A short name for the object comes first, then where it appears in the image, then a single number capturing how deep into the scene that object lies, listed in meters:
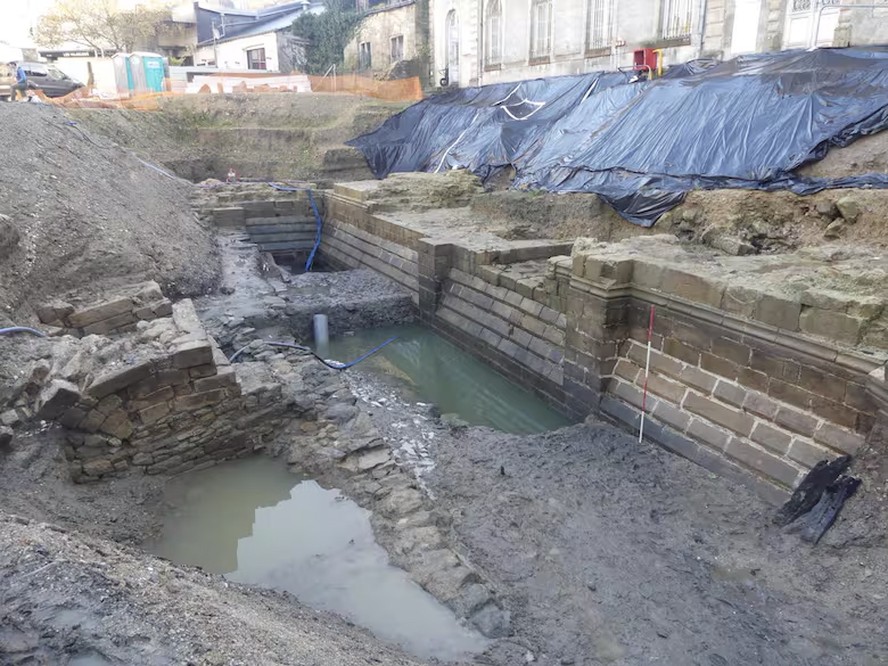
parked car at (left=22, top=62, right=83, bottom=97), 24.45
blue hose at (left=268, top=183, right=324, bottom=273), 16.70
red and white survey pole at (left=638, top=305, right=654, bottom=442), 6.79
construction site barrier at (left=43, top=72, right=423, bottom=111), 23.85
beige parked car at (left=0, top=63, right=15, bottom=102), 22.36
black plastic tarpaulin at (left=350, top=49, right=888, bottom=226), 9.54
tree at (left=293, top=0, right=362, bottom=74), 29.80
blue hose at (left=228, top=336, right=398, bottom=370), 8.64
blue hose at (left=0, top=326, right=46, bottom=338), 6.18
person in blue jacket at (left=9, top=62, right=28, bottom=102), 20.70
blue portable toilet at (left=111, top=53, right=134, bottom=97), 27.84
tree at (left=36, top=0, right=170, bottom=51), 35.66
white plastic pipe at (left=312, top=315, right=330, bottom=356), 11.02
